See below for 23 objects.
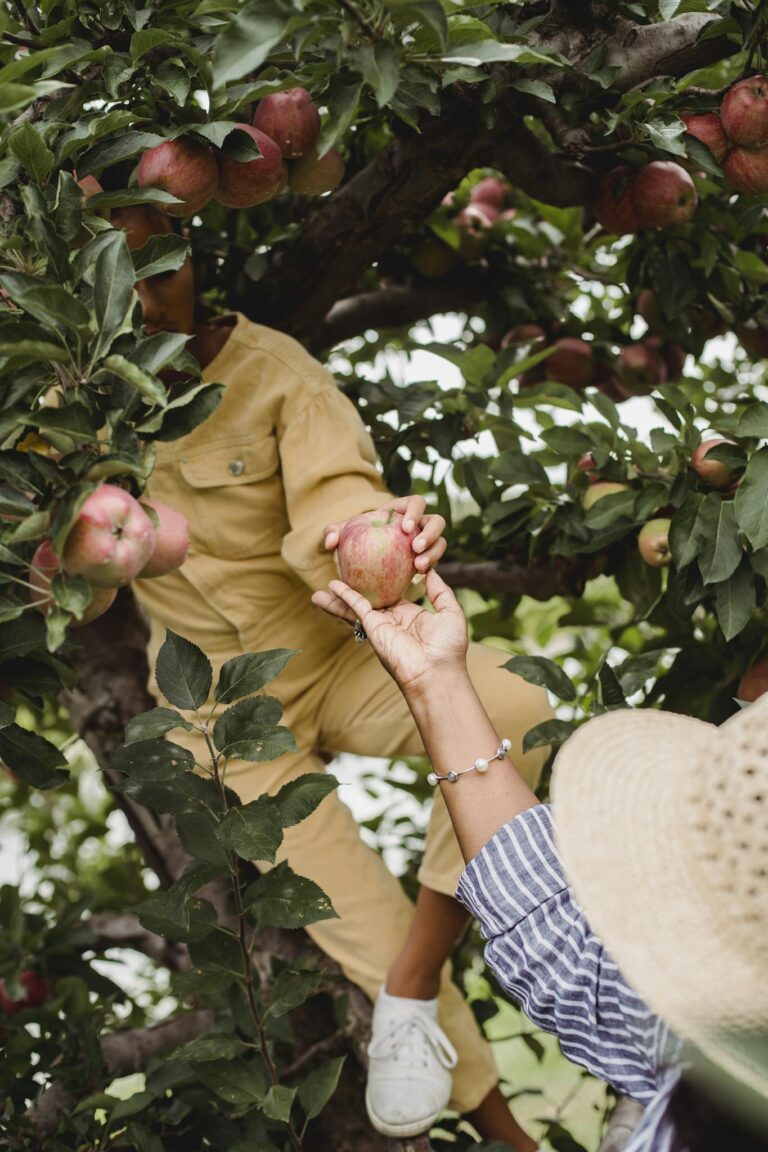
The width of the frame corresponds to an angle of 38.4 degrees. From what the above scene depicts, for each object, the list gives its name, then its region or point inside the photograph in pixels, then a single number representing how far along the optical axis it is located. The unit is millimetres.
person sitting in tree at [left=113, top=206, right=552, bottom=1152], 1475
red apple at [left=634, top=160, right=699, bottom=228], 1627
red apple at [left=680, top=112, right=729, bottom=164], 1449
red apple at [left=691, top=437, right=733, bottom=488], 1497
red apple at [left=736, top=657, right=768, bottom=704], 1571
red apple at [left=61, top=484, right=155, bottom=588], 932
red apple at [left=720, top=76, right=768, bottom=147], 1367
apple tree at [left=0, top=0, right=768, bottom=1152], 1004
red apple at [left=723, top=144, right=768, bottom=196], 1432
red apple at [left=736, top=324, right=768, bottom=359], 1942
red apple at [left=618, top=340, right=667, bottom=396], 2092
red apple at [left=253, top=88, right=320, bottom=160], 1357
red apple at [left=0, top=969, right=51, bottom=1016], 2002
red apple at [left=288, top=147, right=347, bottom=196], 1469
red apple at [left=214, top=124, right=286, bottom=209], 1317
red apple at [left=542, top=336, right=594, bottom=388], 2090
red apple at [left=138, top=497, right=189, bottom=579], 1105
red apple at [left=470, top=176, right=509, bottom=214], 2193
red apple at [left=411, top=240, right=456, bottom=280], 2098
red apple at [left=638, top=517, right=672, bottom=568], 1533
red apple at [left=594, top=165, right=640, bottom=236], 1661
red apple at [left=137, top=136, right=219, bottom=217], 1228
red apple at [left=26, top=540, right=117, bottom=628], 982
